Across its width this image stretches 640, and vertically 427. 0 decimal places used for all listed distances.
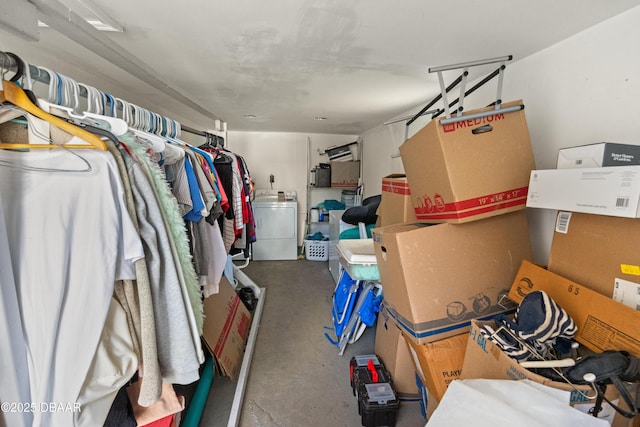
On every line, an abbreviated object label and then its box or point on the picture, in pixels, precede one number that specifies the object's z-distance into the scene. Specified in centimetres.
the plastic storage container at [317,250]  420
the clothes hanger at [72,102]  84
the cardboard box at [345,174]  440
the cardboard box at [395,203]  173
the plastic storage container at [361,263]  172
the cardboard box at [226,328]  172
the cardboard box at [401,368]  163
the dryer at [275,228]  416
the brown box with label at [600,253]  87
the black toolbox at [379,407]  144
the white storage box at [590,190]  76
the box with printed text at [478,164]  116
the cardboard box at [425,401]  136
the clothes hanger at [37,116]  68
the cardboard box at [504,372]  77
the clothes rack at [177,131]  70
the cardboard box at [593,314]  83
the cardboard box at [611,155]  89
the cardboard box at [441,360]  122
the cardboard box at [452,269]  125
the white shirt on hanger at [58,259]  67
